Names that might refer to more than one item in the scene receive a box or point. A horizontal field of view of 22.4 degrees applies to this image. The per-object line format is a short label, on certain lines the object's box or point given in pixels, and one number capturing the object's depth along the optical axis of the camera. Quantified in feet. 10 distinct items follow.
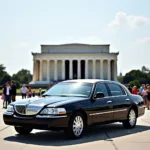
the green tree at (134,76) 445.78
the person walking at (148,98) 83.35
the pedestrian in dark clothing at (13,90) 84.12
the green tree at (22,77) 585.22
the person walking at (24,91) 100.89
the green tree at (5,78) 388.53
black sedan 31.86
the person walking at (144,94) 88.32
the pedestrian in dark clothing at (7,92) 81.97
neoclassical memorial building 347.15
